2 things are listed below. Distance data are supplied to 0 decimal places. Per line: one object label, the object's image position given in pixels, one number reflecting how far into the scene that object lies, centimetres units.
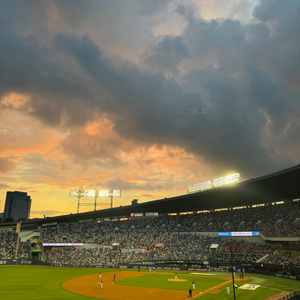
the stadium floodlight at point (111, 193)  10794
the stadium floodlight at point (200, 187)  7915
